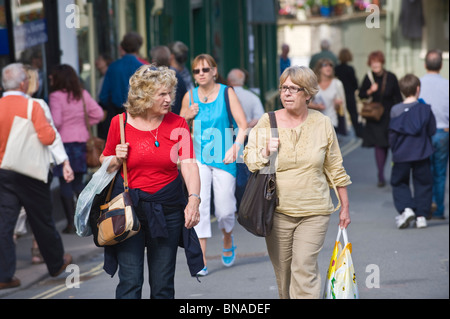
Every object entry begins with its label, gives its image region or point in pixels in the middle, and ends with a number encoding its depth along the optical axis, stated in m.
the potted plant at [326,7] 33.16
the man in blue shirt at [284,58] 22.84
